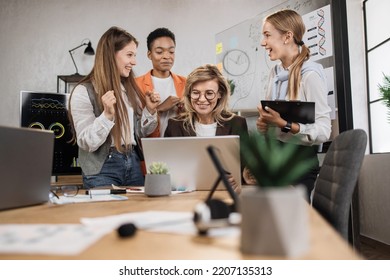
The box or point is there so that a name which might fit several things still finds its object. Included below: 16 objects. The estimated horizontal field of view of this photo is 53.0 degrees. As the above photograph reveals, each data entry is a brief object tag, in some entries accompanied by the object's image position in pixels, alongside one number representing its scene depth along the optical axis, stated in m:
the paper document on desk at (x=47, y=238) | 0.60
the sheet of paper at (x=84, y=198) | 1.25
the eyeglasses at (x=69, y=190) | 1.41
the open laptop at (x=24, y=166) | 1.04
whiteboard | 2.65
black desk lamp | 2.79
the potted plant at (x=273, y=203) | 0.51
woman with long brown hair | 2.25
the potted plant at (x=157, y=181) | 1.38
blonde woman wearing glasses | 2.36
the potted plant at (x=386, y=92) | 2.28
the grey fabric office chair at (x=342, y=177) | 1.05
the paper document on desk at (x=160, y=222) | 0.70
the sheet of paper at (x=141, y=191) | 1.50
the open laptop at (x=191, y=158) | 1.48
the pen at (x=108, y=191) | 1.44
